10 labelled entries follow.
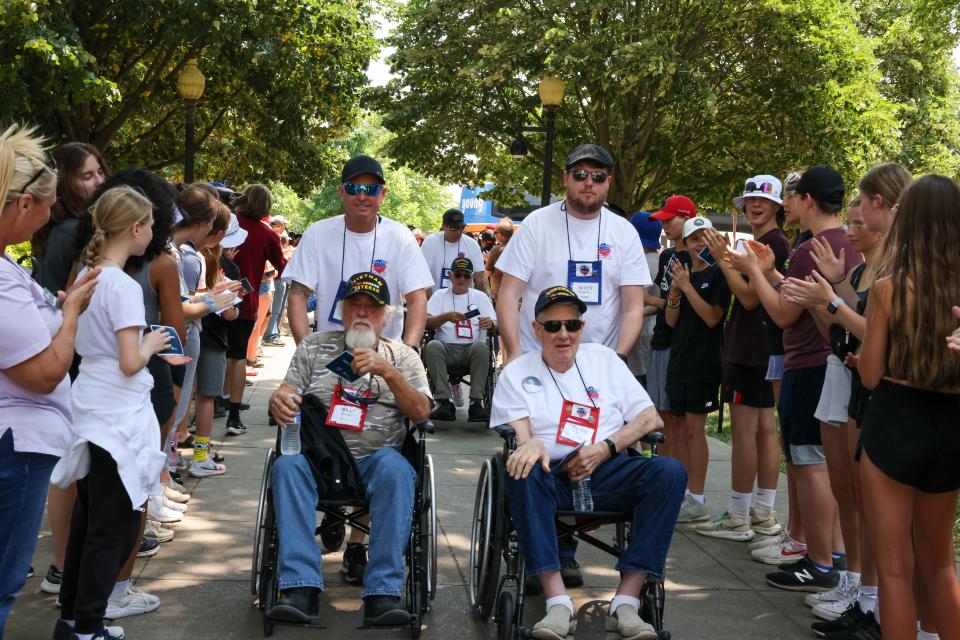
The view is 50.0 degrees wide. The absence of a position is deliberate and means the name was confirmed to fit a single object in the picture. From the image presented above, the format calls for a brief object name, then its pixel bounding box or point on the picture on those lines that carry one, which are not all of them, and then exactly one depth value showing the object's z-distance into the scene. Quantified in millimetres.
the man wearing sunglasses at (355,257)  5715
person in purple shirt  3055
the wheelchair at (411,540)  4410
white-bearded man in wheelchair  4312
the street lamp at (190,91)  16203
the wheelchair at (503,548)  4270
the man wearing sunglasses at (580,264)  5461
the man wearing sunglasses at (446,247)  11367
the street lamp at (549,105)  16969
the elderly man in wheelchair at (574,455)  4328
